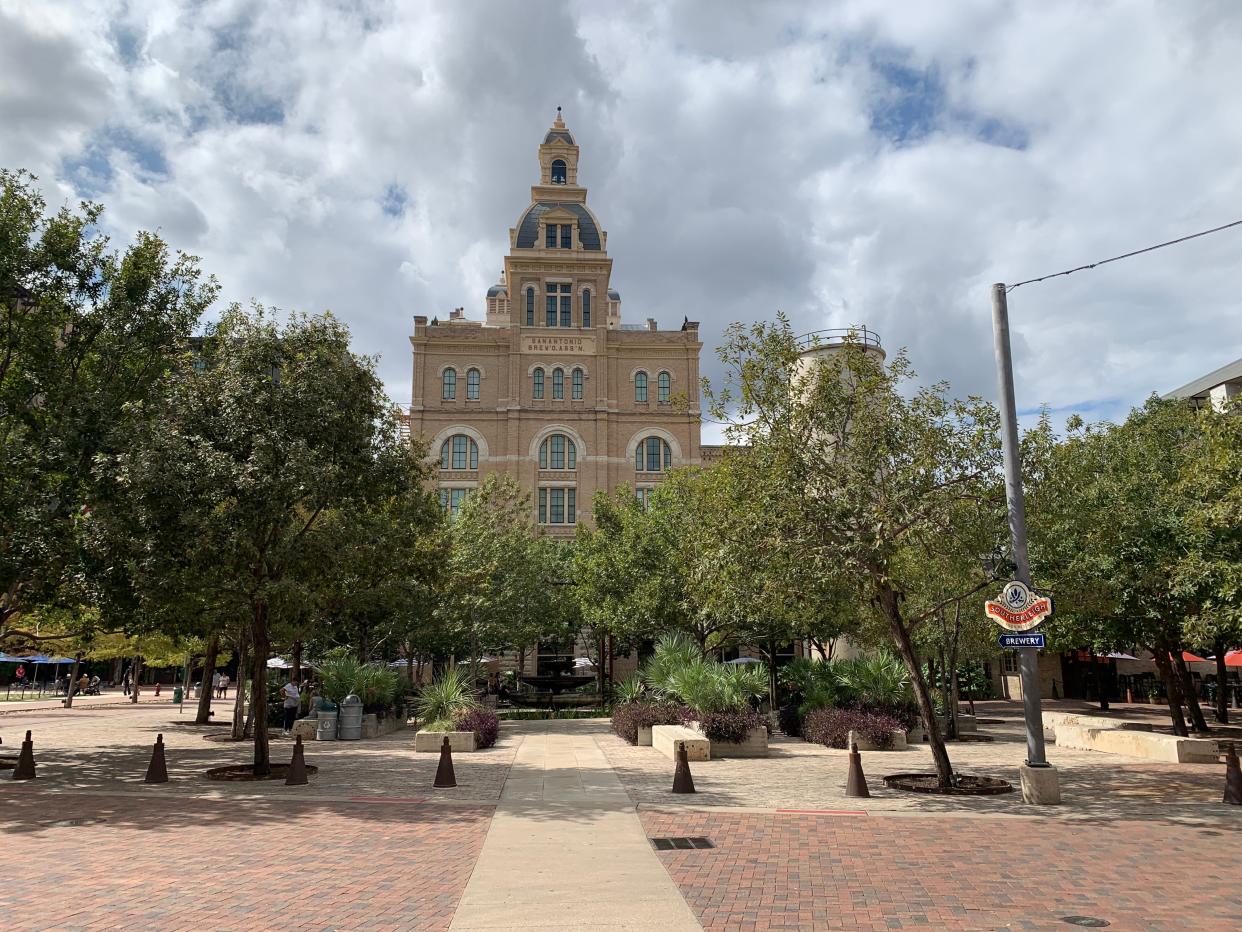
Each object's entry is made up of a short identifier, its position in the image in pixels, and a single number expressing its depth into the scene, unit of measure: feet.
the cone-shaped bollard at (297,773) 45.85
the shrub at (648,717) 67.82
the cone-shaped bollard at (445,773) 45.09
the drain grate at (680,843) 31.07
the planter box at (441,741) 61.93
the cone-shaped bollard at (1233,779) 39.03
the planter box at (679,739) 57.06
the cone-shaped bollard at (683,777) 42.60
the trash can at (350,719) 73.36
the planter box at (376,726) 76.54
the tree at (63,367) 50.44
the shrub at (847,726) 62.88
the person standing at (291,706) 80.61
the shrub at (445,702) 67.87
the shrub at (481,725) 64.23
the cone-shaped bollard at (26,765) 47.37
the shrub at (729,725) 59.47
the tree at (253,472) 45.60
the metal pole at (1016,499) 39.60
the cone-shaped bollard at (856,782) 41.47
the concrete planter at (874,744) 62.90
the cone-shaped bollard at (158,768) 46.60
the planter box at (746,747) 59.26
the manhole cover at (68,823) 34.78
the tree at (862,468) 43.09
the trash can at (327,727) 73.67
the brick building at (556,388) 174.50
